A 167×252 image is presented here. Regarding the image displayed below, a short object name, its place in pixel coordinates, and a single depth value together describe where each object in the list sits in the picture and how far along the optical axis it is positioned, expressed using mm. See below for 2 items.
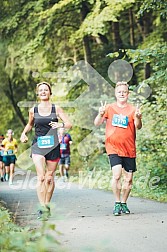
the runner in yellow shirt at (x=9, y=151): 19862
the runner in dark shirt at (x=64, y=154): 20656
